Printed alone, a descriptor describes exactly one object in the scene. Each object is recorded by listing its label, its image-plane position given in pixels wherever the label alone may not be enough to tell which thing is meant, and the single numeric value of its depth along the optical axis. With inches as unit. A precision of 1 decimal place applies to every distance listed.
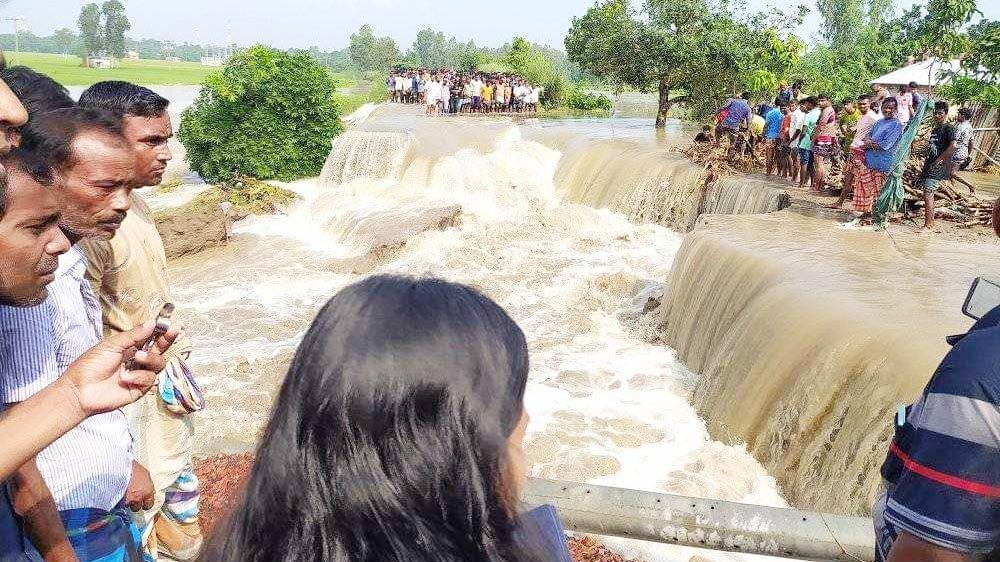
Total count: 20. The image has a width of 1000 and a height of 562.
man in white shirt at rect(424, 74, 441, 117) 892.6
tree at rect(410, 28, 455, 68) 4576.8
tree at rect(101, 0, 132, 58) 3403.1
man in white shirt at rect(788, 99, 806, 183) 419.8
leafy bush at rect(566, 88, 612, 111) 1140.5
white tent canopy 771.4
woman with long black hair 38.3
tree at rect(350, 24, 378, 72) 3211.1
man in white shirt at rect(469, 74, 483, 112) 914.7
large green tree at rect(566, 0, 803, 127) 705.6
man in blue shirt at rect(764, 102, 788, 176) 456.8
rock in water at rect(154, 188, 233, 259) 470.3
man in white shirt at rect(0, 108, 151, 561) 69.9
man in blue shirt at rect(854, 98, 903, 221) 319.3
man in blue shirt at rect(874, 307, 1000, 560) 49.2
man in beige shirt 100.5
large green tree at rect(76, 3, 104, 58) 3363.7
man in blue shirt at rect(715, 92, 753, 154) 486.9
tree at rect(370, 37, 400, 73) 3090.6
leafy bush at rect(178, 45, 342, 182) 650.8
